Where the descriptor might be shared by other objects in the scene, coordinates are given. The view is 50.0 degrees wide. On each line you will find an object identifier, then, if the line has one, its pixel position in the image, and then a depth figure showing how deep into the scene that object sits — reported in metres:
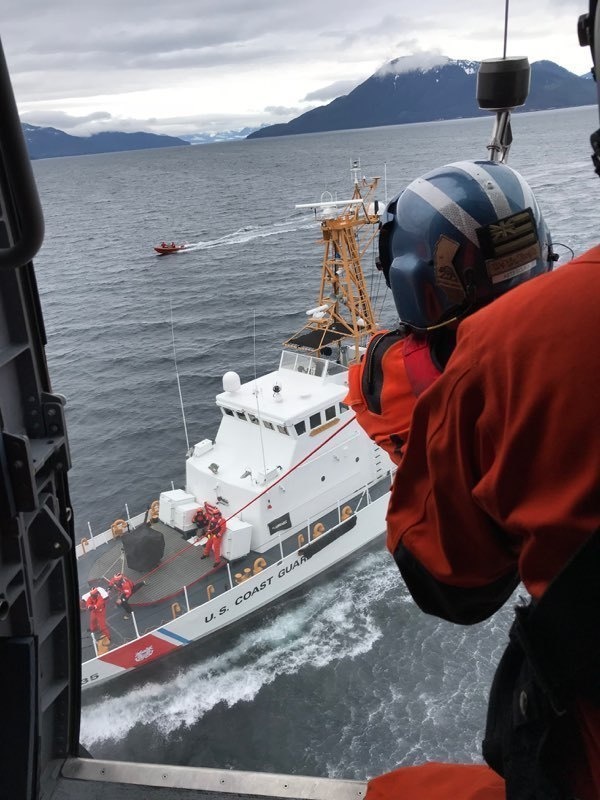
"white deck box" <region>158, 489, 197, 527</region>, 13.72
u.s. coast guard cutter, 12.02
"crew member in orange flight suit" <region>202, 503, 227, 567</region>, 12.78
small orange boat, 46.72
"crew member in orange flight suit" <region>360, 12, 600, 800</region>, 0.92
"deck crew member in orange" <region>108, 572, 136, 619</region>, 11.93
